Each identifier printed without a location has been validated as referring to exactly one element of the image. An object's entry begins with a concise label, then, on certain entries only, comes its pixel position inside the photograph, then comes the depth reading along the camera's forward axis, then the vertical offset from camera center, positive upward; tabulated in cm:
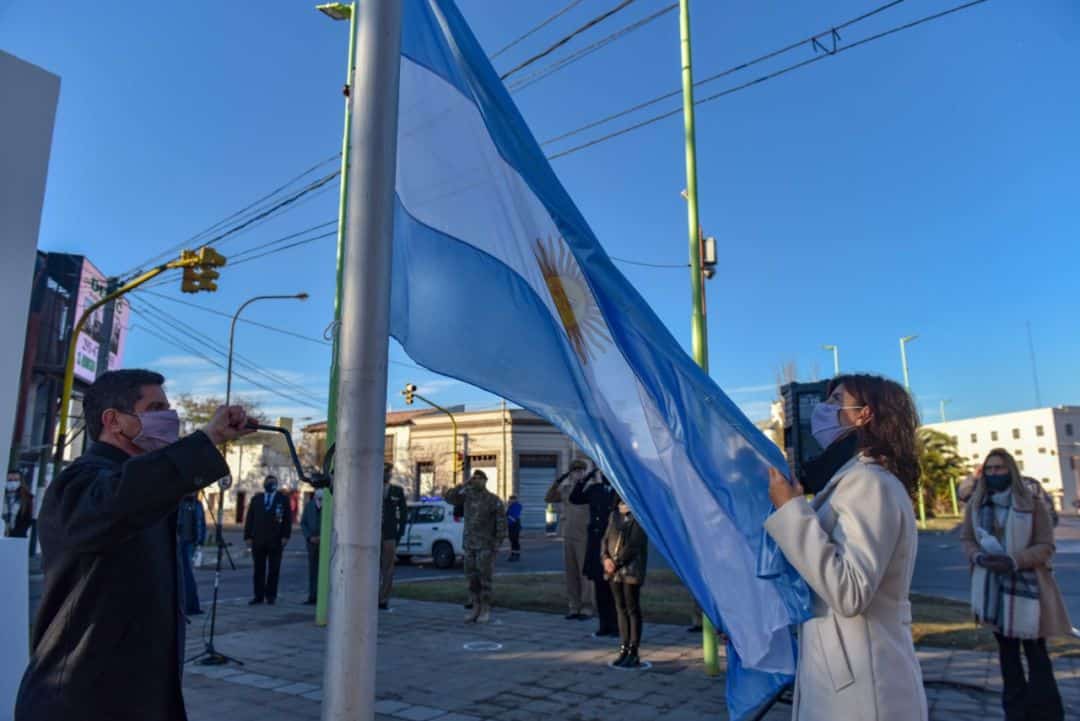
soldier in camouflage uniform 1105 -30
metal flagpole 267 +53
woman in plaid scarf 555 -57
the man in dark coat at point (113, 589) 237 -24
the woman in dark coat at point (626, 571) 809 -63
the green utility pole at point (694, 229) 776 +294
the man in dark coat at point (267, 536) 1311 -37
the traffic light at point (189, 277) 1653 +513
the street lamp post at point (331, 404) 987 +142
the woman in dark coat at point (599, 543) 997 -38
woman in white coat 241 -22
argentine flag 349 +96
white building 8450 +818
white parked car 2216 -61
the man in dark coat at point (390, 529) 1209 -23
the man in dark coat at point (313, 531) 1318 -31
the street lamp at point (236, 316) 3188 +868
